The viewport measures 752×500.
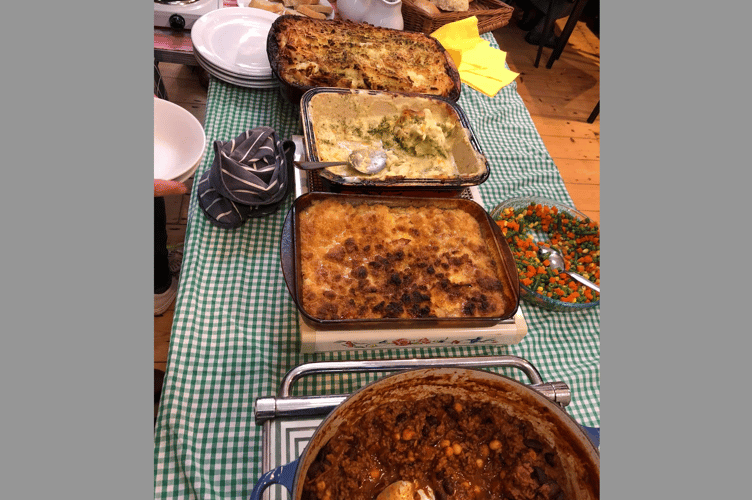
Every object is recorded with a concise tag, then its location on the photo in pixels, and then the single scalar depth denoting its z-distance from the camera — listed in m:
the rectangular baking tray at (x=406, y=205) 0.92
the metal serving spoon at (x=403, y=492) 0.69
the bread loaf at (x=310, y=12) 1.84
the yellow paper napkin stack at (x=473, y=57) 1.93
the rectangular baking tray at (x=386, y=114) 1.18
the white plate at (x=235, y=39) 1.63
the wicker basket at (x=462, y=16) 1.98
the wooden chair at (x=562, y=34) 3.47
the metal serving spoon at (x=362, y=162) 1.17
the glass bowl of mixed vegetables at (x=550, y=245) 1.16
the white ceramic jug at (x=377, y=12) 1.85
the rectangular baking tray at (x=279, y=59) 1.48
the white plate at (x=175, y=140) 1.16
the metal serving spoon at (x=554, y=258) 1.20
